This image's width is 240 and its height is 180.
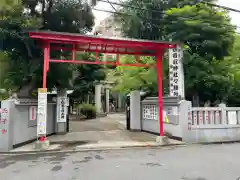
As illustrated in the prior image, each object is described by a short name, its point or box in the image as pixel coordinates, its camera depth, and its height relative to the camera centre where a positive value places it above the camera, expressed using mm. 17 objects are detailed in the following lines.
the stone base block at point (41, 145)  8905 -1723
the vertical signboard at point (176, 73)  10859 +1440
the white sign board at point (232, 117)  11078 -792
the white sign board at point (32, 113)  10445 -498
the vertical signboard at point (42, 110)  9039 -330
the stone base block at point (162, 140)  9906 -1710
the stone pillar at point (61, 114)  13391 -699
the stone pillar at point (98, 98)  26031 +508
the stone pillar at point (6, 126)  8594 -907
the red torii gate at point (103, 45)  9121 +2605
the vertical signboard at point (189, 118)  10297 -747
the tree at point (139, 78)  13594 +1538
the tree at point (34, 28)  9781 +3354
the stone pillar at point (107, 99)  32025 +467
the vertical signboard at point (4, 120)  8625 -675
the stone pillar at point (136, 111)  14461 -579
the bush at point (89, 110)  22594 -791
